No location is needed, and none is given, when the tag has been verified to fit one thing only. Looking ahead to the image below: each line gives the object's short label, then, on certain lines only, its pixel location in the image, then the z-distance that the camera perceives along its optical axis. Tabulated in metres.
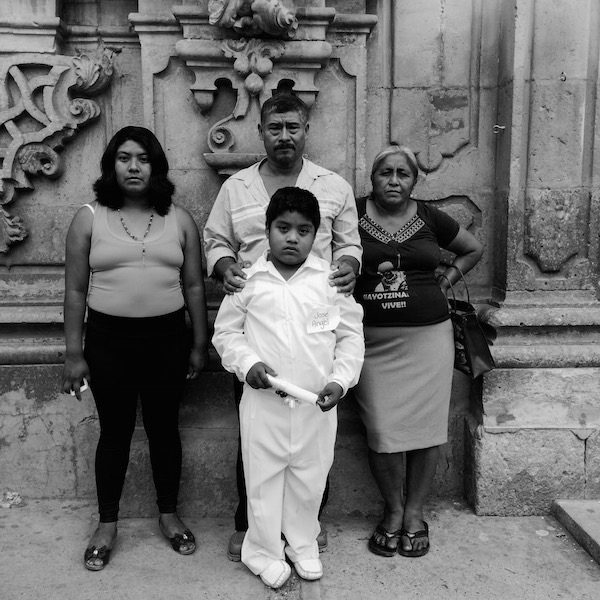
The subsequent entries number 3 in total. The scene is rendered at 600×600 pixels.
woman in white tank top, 2.81
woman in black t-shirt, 2.99
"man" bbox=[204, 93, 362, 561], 2.77
